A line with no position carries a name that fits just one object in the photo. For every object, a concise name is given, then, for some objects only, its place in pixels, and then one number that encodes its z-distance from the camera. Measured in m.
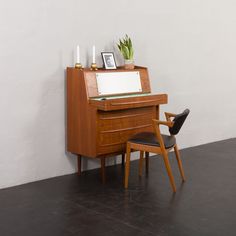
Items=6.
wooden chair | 4.18
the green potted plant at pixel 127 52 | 4.87
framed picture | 4.78
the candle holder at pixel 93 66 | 4.61
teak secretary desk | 4.41
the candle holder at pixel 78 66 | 4.52
